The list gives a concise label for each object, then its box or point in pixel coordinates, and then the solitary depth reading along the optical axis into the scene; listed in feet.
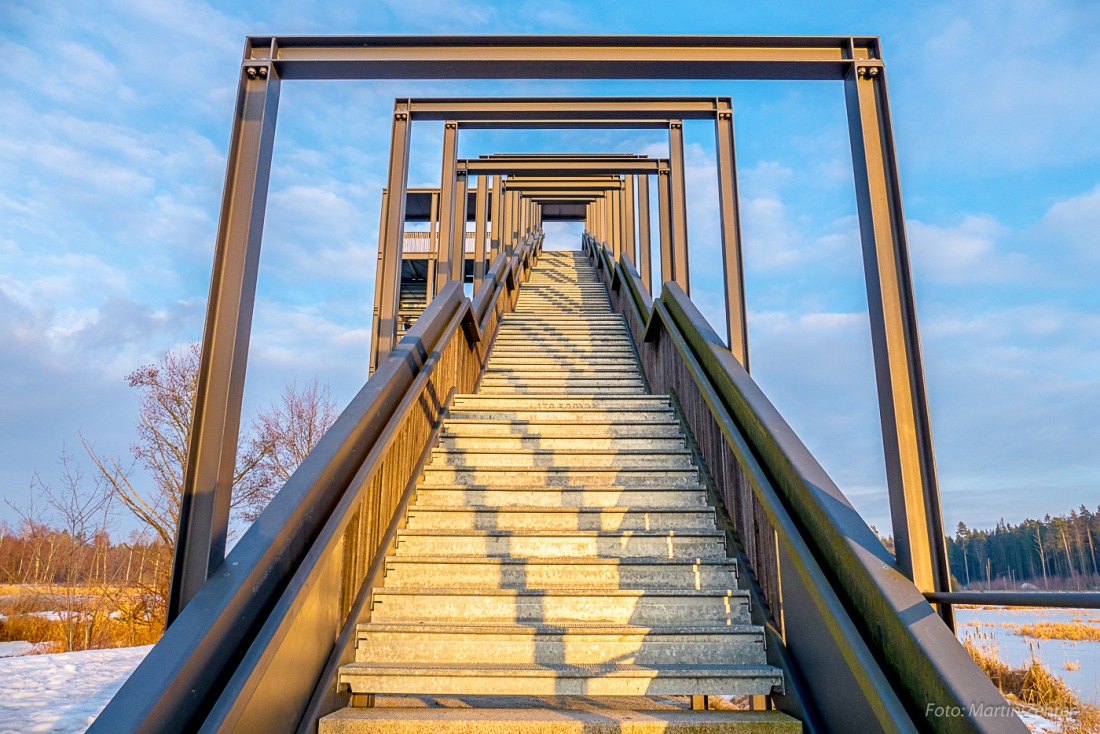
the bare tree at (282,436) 48.03
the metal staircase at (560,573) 7.76
